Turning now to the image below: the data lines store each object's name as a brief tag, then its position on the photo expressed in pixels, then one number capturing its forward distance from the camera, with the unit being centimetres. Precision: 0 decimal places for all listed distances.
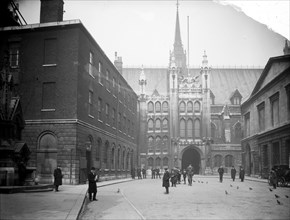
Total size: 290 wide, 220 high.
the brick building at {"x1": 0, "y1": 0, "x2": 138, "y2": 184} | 2517
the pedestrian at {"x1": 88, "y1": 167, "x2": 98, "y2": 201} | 1559
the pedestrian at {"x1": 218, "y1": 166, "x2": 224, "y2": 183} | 3562
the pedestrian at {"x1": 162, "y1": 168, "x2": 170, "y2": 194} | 2019
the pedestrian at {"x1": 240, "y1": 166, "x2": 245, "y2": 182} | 3580
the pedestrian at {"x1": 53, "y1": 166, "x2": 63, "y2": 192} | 1898
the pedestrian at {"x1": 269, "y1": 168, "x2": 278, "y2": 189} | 2441
